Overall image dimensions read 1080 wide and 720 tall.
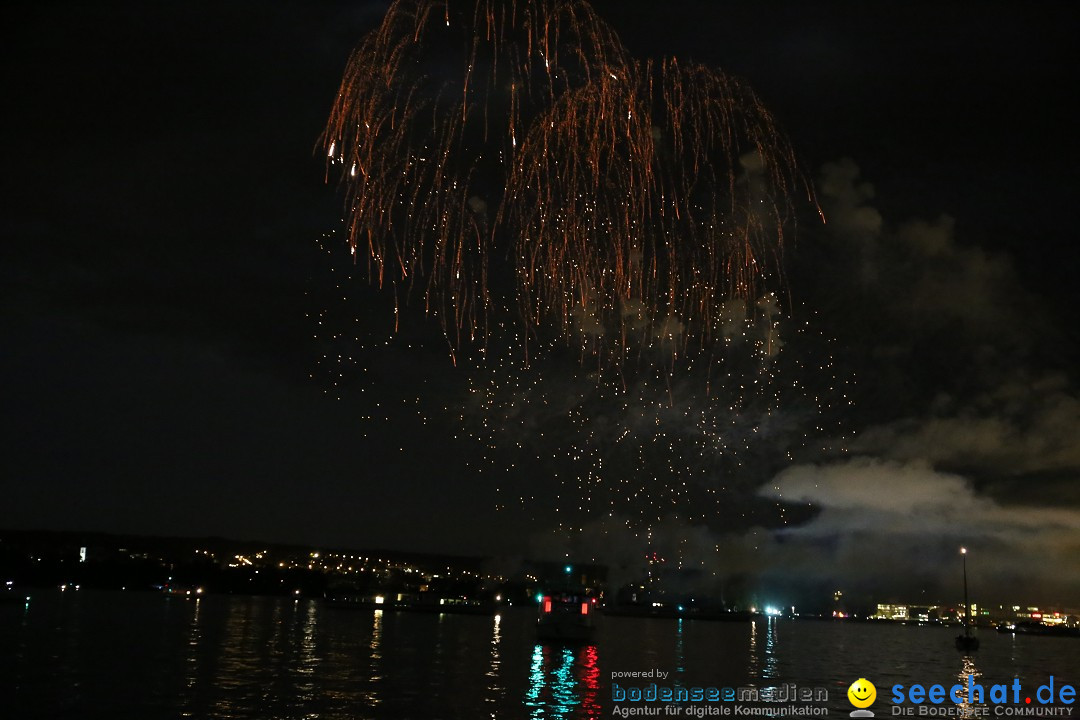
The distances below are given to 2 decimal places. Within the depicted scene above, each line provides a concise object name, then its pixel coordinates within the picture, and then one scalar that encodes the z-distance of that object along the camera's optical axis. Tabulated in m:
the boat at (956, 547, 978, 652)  103.19
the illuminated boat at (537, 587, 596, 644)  81.25
